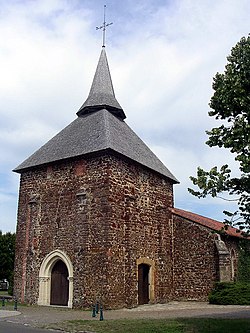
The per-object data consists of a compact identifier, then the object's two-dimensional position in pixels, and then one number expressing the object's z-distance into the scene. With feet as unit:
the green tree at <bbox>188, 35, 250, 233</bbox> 36.06
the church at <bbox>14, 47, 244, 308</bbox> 63.67
